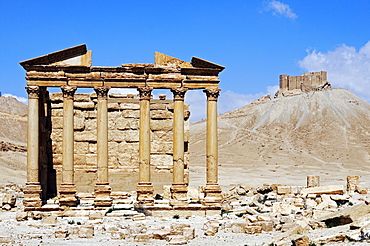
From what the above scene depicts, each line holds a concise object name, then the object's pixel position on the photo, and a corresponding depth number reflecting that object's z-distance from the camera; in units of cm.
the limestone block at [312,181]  2979
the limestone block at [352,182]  2817
